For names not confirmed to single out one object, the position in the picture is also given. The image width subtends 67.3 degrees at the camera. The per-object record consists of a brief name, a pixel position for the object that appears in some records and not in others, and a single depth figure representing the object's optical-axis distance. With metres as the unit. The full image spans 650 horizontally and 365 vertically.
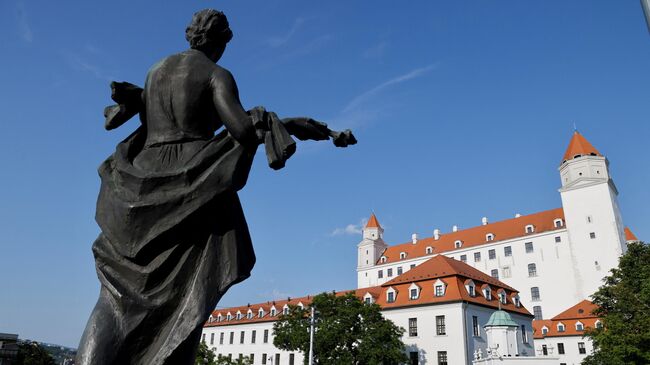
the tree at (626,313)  25.16
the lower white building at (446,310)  39.62
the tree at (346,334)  33.28
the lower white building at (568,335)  57.38
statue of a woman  2.49
